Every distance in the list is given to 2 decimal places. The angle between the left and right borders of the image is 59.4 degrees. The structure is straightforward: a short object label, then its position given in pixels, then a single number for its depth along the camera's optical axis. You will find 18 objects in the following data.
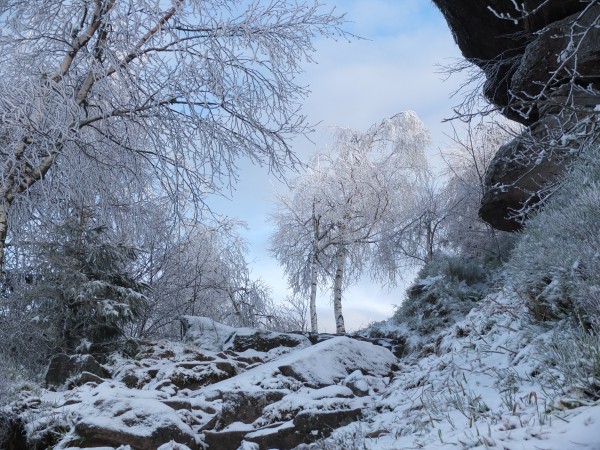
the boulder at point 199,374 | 8.06
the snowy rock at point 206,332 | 10.66
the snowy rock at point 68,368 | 8.48
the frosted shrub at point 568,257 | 4.26
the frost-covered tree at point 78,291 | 9.46
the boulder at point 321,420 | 5.62
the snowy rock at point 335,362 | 7.38
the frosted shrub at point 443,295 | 9.81
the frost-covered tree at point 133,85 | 5.94
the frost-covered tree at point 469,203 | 15.16
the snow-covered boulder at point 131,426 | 5.45
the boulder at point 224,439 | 5.74
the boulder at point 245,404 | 6.41
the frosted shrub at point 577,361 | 3.27
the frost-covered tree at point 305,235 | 17.66
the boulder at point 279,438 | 5.53
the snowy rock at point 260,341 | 10.31
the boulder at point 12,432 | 6.01
